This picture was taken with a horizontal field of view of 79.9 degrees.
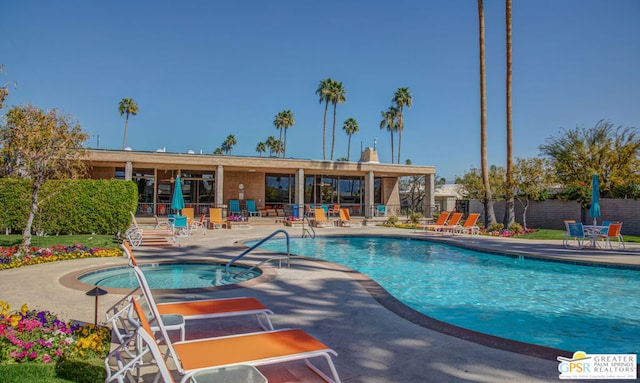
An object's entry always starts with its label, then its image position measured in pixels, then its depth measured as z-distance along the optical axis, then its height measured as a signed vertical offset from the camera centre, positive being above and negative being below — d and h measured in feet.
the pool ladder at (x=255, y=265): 26.12 -4.08
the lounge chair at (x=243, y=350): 7.98 -3.30
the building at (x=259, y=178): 69.00 +6.36
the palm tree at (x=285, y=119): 176.45 +41.30
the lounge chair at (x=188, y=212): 56.13 -0.94
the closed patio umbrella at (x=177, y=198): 51.46 +1.01
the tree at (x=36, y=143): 29.96 +4.82
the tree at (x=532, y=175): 59.82 +5.87
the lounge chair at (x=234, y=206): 76.23 +0.12
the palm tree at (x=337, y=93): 136.98 +41.63
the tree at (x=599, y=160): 64.18 +9.83
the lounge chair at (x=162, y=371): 6.71 -3.90
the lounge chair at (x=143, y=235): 39.17 -3.20
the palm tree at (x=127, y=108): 158.61 +40.31
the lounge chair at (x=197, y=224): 52.23 -2.67
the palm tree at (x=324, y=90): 137.49 +42.75
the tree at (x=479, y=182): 64.69 +5.81
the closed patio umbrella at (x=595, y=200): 45.83 +1.70
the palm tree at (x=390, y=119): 166.20 +39.78
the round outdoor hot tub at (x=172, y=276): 25.04 -5.05
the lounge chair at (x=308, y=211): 76.84 -0.57
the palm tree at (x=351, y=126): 176.14 +38.40
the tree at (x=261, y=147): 228.78 +36.18
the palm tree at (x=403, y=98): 151.43 +44.56
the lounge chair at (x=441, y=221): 57.62 -1.56
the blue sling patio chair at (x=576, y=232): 41.52 -1.98
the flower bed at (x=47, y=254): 26.99 -4.02
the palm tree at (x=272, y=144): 221.87 +36.94
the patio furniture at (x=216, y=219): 59.92 -2.01
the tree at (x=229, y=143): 260.01 +43.60
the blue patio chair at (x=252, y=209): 78.54 -0.41
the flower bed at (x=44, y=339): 10.59 -4.11
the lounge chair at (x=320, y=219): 67.89 -1.89
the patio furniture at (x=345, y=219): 67.72 -1.78
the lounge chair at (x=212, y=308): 11.91 -3.39
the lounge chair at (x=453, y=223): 53.88 -1.78
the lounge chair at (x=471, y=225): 54.60 -2.00
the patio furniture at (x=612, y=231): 41.21 -1.80
